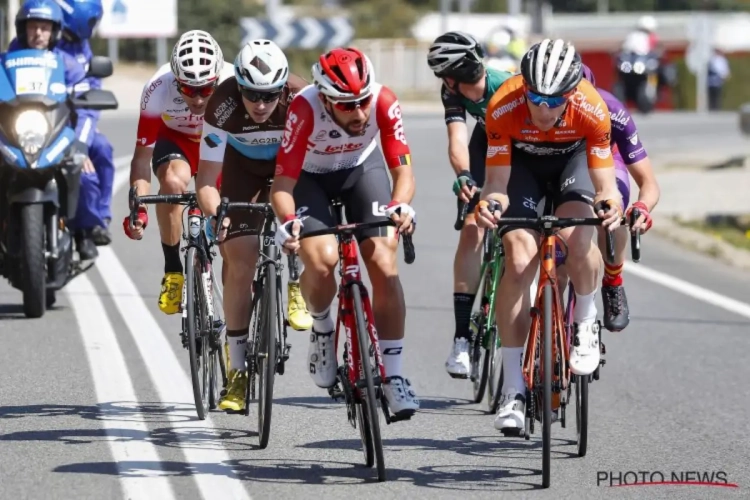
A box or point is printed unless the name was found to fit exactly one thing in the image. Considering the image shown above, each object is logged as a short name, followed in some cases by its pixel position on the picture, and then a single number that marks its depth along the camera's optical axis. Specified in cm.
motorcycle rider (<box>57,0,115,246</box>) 2655
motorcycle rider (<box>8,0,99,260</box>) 2503
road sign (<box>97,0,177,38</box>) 8681
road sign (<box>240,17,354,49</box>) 7644
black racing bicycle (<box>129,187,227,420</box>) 1767
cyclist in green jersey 1889
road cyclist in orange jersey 1540
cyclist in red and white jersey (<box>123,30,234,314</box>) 1781
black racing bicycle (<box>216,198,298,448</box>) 1603
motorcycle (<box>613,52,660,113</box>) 7917
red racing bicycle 1498
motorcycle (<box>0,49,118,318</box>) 2373
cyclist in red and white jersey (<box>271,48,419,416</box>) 1538
